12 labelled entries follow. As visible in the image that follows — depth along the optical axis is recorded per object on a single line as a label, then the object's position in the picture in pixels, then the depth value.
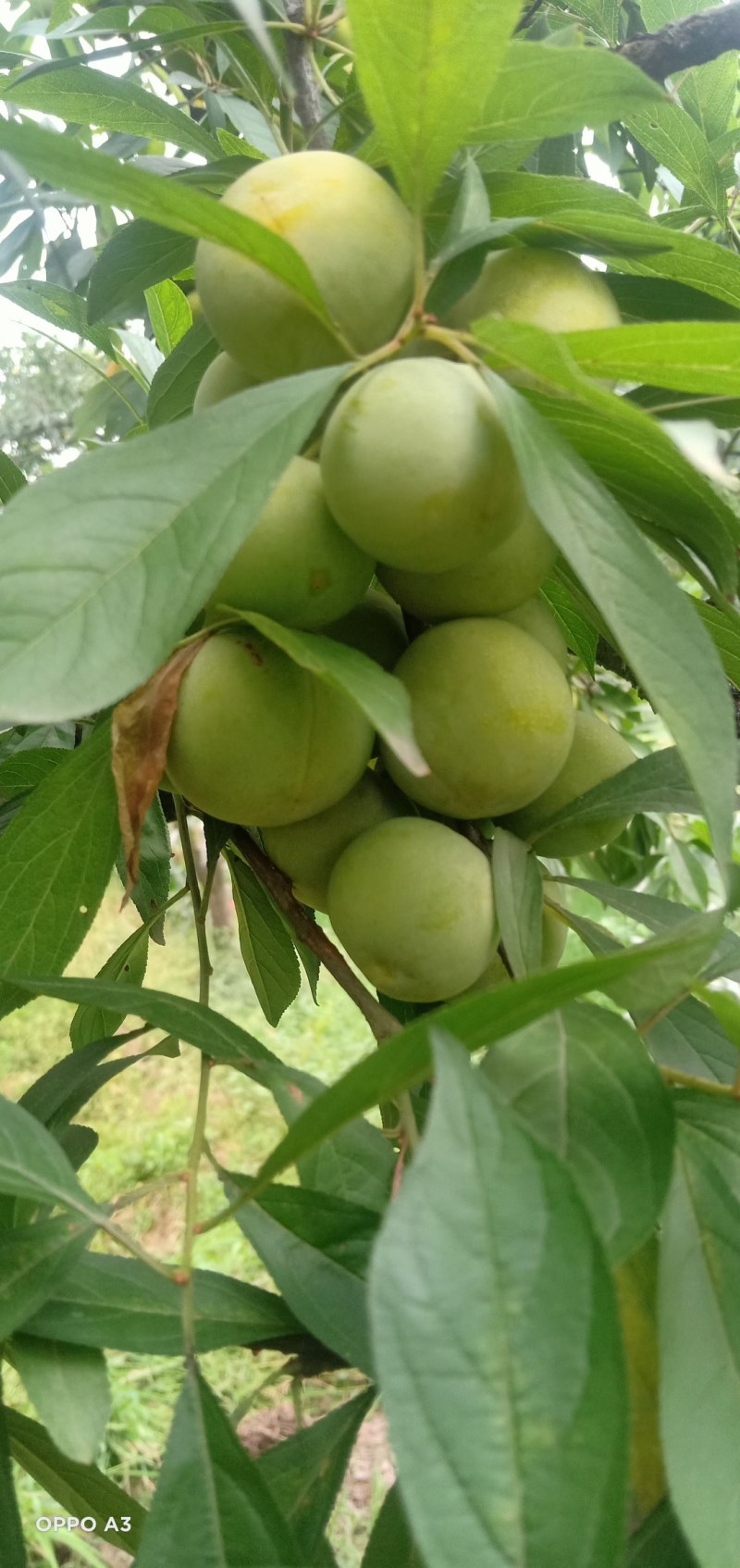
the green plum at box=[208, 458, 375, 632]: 0.36
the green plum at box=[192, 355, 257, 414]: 0.42
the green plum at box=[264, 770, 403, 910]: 0.45
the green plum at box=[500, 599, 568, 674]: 0.45
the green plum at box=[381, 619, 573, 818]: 0.40
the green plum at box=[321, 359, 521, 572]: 0.33
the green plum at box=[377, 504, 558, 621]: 0.39
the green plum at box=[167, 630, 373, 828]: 0.37
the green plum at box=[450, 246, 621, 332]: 0.38
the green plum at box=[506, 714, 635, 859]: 0.47
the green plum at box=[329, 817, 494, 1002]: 0.40
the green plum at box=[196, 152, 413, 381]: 0.36
